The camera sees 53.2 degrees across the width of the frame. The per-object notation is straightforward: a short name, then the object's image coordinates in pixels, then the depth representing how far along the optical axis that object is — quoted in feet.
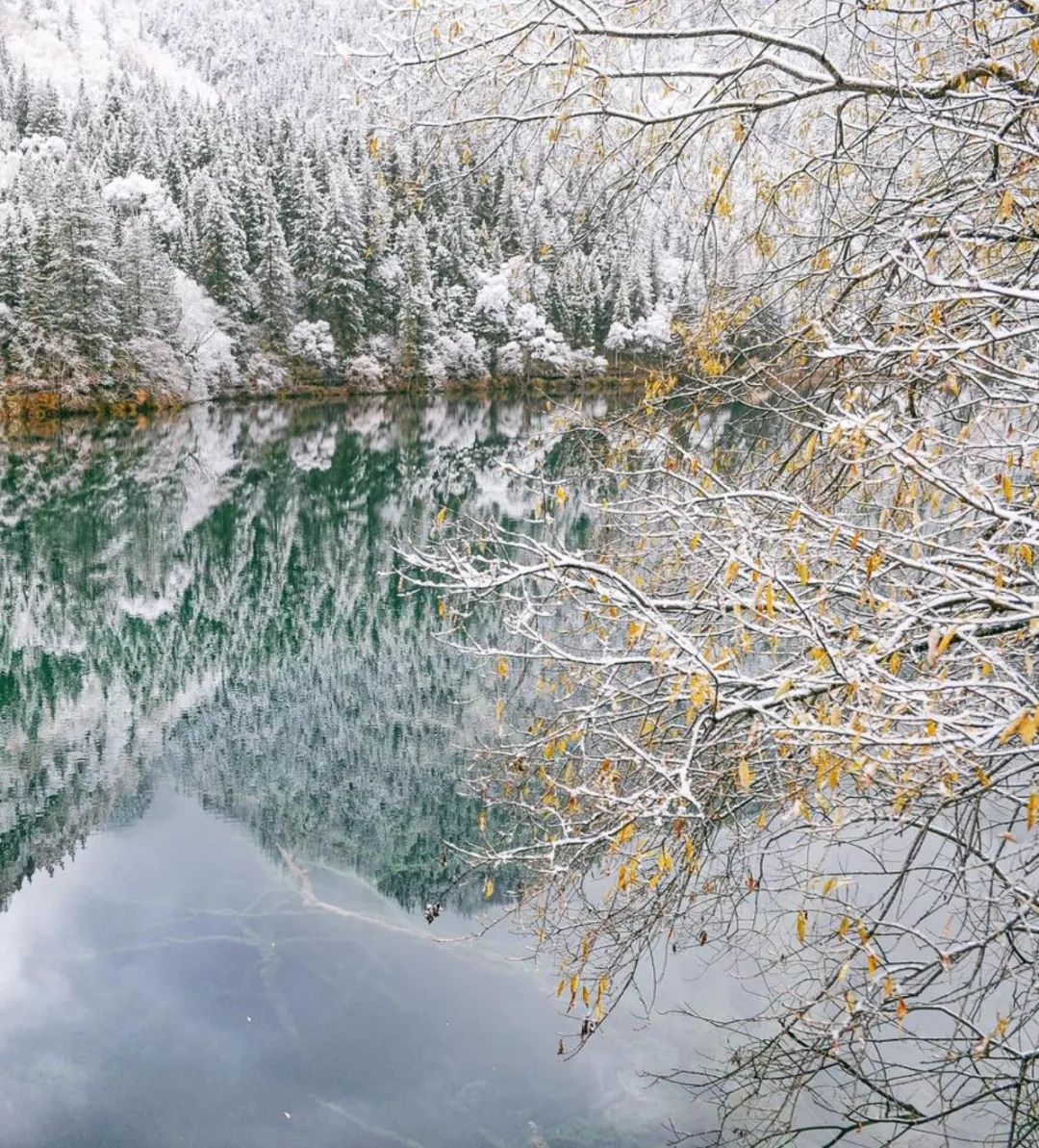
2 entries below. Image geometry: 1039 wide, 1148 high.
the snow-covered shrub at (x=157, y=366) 157.35
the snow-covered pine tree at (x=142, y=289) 157.69
